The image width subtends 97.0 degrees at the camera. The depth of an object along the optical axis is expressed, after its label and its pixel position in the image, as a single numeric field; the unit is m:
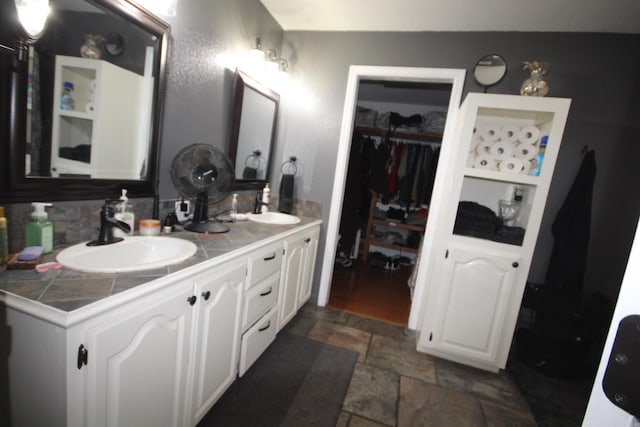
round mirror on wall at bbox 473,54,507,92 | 1.99
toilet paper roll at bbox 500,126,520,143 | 1.91
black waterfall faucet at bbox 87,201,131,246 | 1.09
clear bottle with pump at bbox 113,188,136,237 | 1.19
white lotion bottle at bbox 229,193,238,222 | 1.92
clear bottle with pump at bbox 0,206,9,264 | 0.84
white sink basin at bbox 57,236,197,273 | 0.91
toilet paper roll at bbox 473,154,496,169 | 1.94
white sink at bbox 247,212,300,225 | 2.13
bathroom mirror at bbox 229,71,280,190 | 2.01
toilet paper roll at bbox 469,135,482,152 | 1.97
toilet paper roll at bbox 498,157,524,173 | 1.86
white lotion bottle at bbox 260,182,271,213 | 2.31
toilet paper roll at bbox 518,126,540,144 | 1.85
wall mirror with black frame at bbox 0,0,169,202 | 0.92
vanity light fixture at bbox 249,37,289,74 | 1.99
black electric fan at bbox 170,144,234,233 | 1.42
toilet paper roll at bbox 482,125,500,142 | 1.95
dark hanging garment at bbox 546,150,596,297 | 1.94
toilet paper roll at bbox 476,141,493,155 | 1.96
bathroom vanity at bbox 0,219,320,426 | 0.71
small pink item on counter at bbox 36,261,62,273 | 0.84
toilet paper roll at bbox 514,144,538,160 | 1.86
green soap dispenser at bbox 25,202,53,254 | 0.95
